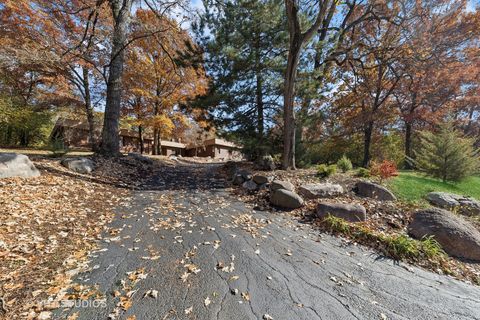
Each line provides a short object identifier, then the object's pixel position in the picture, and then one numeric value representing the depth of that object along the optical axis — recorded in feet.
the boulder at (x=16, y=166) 12.11
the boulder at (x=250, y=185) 18.53
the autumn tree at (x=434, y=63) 25.67
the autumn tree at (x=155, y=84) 35.41
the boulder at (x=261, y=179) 18.61
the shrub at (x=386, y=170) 16.79
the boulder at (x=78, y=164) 17.18
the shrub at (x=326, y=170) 18.56
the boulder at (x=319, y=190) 15.89
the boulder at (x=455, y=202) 14.37
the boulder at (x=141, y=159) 27.43
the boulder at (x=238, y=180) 20.83
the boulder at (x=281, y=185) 16.15
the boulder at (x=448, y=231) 9.85
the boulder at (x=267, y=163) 22.67
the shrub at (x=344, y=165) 21.48
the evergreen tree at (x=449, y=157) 20.38
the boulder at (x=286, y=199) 14.86
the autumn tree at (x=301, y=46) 19.72
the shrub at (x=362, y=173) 18.88
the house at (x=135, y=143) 68.39
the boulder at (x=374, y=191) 15.53
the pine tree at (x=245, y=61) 23.76
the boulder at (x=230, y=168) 26.30
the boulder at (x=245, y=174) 20.46
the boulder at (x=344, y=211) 12.63
